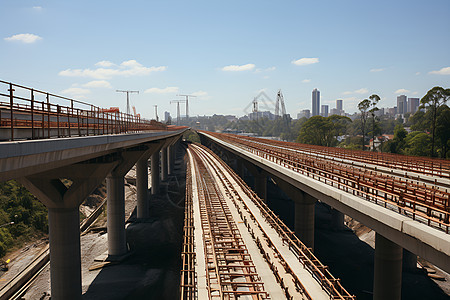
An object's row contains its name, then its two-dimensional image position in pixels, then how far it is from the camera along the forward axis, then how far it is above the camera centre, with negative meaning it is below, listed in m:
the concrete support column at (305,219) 29.23 -8.35
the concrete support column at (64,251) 19.20 -7.51
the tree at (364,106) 73.19 +6.47
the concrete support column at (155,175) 60.44 -8.46
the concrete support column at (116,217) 32.28 -8.93
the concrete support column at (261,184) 49.46 -8.24
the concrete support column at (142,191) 45.50 -8.53
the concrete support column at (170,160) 87.94 -7.96
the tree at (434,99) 48.60 +5.52
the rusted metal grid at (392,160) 24.01 -2.60
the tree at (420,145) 52.69 -2.13
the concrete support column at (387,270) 17.52 -7.93
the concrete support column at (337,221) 42.31 -12.26
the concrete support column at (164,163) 78.72 -7.89
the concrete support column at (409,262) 28.65 -12.20
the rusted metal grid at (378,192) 10.36 -2.79
